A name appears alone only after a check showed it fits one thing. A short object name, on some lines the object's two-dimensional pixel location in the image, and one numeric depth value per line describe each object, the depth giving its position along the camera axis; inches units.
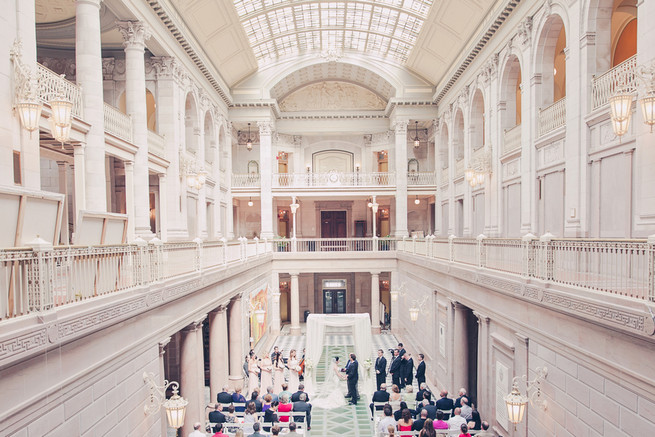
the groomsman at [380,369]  560.4
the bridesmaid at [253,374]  552.4
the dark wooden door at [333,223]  1289.4
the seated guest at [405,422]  358.0
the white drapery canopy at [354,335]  612.7
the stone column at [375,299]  999.6
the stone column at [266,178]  1056.2
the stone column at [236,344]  611.8
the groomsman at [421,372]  544.7
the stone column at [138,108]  545.6
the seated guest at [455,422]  371.6
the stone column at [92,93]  434.6
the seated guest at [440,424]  361.7
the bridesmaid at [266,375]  551.2
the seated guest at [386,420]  369.7
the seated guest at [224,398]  443.2
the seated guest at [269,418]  393.7
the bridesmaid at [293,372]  556.4
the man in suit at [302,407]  442.6
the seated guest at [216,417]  380.8
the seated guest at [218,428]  328.5
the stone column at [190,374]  413.7
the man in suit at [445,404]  421.1
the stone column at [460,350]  506.9
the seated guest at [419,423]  362.9
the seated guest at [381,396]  461.4
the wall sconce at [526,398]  284.5
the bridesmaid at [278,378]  577.3
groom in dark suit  555.2
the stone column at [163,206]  658.2
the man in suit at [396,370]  566.6
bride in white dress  560.1
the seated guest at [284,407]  425.1
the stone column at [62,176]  602.9
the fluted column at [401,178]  1066.1
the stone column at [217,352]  519.2
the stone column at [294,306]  995.9
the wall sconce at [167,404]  296.6
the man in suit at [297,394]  461.4
